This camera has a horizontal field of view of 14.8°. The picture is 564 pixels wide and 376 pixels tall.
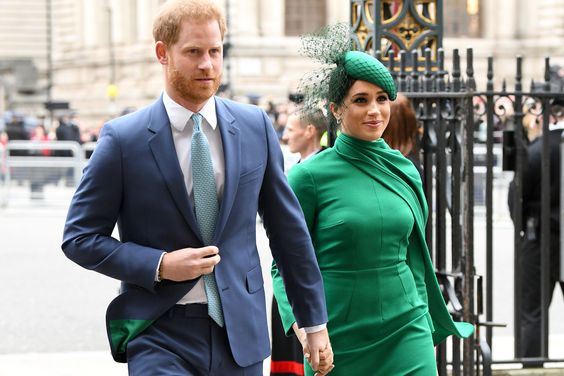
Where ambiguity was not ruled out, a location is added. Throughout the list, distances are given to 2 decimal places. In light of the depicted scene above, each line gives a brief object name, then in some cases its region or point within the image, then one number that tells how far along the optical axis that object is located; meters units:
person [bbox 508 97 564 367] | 13.00
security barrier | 35.55
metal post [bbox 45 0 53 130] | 74.80
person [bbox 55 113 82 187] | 46.17
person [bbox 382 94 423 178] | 9.27
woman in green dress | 7.43
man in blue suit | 6.13
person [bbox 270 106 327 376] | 10.92
